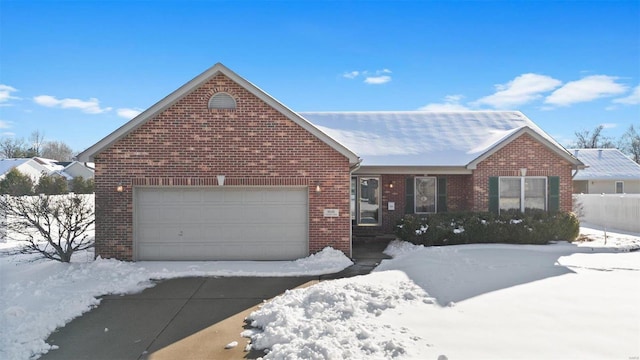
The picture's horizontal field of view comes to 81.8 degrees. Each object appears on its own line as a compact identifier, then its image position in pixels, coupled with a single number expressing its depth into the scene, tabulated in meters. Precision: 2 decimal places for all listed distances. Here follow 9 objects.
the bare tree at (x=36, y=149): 71.47
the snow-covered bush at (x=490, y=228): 11.84
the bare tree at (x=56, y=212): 9.47
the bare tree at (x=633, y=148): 53.53
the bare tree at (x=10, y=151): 66.75
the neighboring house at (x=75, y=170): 50.94
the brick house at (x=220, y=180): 10.20
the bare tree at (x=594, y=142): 55.97
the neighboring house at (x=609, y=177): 27.42
